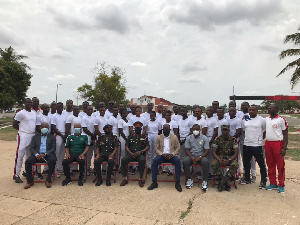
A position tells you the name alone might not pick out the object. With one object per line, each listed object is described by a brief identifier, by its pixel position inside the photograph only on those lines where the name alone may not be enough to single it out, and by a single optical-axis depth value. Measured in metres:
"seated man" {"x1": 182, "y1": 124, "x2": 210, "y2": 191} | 5.50
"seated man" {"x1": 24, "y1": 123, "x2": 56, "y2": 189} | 5.47
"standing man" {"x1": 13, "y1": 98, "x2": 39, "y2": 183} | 5.86
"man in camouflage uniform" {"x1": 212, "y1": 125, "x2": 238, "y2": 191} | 5.39
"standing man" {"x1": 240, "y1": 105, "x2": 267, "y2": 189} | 5.52
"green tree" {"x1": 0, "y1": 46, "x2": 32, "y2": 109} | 24.33
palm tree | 16.86
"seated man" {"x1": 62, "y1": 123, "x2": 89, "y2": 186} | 5.64
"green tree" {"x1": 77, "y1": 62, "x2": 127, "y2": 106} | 38.44
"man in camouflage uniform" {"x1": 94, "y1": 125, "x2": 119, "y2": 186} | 5.70
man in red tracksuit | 5.20
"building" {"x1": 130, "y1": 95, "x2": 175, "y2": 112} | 69.59
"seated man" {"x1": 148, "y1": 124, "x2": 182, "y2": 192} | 5.50
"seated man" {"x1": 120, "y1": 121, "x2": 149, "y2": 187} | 5.86
